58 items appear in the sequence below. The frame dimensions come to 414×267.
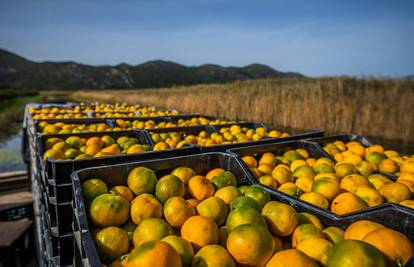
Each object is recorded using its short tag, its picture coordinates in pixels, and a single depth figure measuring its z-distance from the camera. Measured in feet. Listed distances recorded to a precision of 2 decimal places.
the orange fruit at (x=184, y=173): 2.03
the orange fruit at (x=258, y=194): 1.70
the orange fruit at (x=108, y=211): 1.50
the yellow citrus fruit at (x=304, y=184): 2.13
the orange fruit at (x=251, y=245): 1.21
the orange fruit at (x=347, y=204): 1.68
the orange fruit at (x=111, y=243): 1.32
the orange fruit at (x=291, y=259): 1.10
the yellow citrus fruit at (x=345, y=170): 2.37
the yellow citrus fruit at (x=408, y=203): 1.70
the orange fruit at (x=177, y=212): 1.54
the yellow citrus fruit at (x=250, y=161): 2.62
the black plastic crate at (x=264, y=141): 2.96
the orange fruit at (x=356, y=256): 1.02
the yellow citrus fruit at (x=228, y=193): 1.76
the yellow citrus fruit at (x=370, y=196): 1.83
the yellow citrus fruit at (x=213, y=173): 2.18
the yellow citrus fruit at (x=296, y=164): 2.64
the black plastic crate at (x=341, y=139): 3.55
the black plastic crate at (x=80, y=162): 1.99
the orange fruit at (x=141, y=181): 1.86
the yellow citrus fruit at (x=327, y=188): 1.93
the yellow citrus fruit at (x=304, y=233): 1.35
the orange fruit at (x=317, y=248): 1.20
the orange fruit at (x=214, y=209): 1.59
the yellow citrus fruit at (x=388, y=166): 2.68
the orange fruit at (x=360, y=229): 1.29
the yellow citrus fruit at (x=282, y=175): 2.32
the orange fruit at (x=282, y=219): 1.45
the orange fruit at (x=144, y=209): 1.56
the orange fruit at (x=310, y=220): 1.50
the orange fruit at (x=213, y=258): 1.17
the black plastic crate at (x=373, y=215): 1.37
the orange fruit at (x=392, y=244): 1.12
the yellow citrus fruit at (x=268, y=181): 2.16
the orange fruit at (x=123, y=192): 1.76
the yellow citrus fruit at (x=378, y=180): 2.19
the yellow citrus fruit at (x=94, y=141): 3.16
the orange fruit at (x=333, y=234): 1.37
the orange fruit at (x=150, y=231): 1.36
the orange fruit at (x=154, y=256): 1.05
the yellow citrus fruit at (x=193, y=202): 1.73
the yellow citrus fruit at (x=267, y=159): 2.74
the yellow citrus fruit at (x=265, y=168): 2.48
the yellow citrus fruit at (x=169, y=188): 1.78
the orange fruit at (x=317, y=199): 1.81
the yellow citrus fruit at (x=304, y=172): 2.35
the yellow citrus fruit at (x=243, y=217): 1.40
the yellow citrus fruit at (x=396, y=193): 1.90
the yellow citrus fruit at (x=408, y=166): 2.50
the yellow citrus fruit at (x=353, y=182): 2.06
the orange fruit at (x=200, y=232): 1.35
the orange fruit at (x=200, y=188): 1.87
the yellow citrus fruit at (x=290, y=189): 2.04
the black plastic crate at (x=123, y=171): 1.20
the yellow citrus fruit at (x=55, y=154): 2.58
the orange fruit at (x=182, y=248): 1.23
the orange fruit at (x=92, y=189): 1.67
